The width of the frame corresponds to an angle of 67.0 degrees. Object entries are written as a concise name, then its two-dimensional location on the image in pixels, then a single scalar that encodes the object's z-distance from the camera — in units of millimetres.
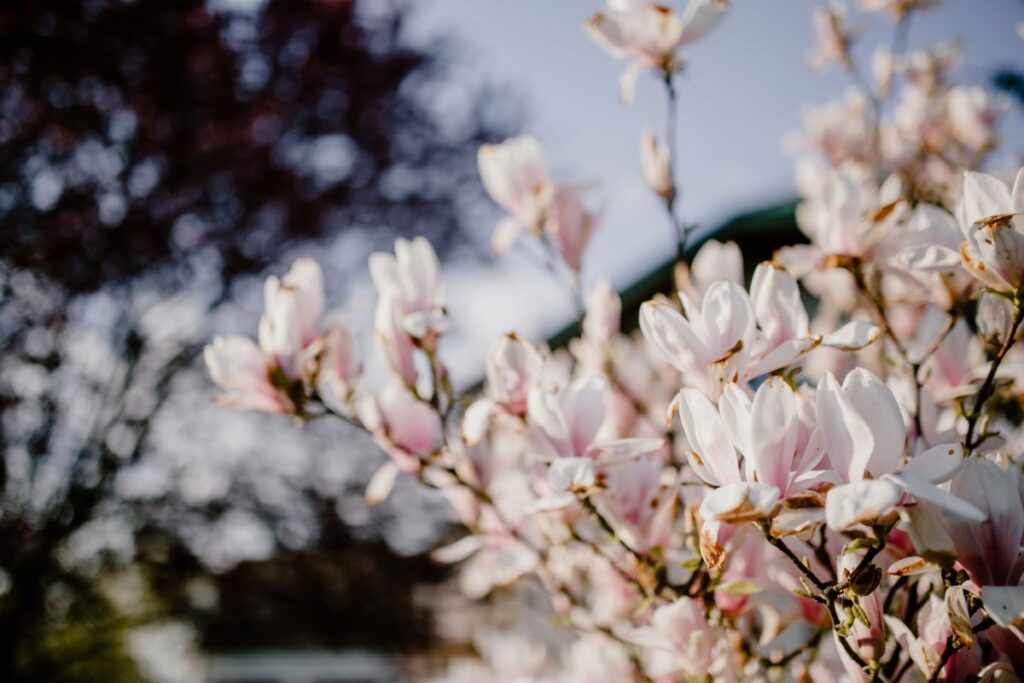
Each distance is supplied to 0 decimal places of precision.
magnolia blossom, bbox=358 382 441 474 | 991
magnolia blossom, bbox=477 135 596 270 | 1107
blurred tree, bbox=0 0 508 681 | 3314
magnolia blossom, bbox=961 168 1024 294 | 665
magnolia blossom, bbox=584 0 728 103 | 1028
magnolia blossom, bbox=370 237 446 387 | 941
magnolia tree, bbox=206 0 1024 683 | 574
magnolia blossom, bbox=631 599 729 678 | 781
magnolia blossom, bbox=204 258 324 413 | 952
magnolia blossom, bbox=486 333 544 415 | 872
